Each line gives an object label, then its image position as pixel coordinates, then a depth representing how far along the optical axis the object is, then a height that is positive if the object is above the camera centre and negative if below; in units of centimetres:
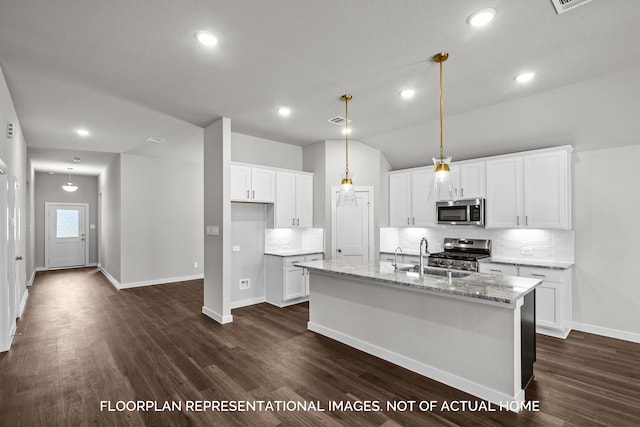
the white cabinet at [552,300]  395 -110
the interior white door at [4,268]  335 -55
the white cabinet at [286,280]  527 -112
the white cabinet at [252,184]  492 +49
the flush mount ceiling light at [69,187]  881 +78
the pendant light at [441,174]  275 +34
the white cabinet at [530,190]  415 +31
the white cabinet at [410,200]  555 +24
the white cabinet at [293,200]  548 +25
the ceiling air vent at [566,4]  211 +140
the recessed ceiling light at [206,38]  250 +142
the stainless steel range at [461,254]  475 -64
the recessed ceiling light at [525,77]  316 +138
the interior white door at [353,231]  570 -31
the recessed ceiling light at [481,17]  222 +141
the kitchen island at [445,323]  252 -102
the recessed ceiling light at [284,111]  418 +138
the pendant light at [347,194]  366 +23
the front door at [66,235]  941 -59
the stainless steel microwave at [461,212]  486 +2
